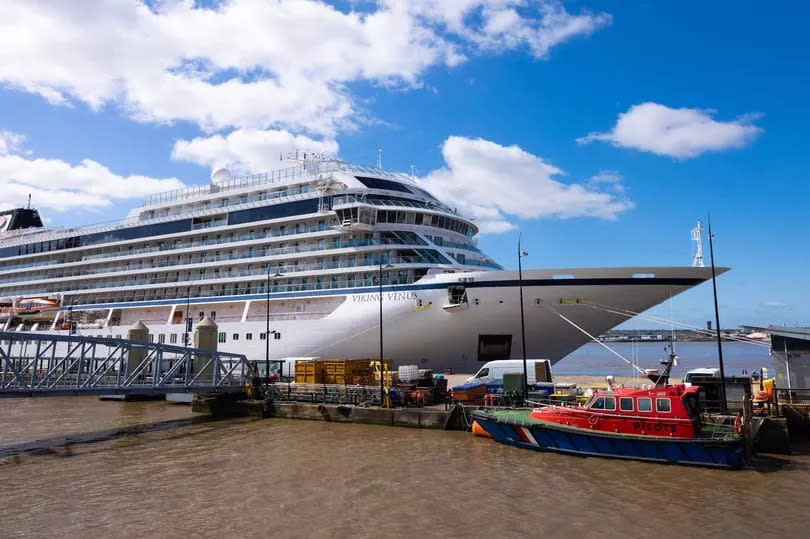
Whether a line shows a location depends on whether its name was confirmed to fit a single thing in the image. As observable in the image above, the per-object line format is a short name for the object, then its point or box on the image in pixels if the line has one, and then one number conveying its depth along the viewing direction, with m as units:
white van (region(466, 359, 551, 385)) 25.34
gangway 20.78
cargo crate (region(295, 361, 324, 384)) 28.39
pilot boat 15.31
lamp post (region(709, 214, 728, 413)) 17.14
